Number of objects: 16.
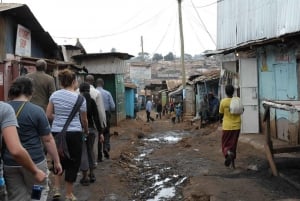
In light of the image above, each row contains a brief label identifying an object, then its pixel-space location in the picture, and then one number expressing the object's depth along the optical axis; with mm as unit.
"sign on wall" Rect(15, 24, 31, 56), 12284
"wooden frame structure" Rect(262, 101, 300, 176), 7651
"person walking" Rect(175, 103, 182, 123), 29655
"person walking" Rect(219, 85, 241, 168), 10070
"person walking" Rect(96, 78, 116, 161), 10656
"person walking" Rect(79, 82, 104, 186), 8164
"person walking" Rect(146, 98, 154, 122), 32406
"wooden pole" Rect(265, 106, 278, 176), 8844
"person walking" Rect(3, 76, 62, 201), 4465
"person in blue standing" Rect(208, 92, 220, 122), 21786
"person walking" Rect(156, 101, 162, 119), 39000
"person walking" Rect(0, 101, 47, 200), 3802
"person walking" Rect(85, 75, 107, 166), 8633
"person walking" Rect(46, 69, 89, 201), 6512
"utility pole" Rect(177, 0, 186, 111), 29062
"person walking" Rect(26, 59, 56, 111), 7949
